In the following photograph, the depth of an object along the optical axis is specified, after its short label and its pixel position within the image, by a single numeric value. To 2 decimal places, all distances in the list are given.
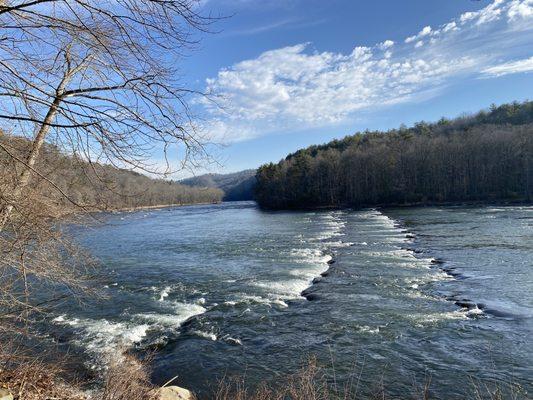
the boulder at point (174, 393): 7.32
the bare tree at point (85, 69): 3.03
